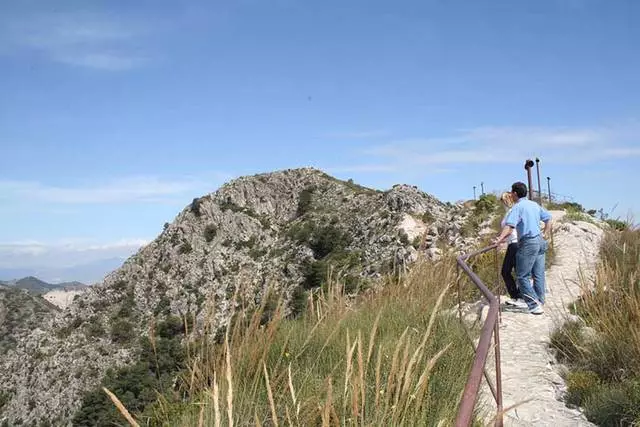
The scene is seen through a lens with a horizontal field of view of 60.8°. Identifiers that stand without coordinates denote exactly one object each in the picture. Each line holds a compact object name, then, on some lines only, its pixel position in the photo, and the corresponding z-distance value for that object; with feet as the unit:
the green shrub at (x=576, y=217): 59.62
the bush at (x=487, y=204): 90.85
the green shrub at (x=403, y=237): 135.96
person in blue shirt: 26.32
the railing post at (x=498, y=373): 10.30
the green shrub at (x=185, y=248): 248.20
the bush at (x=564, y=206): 82.58
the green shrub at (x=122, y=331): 208.23
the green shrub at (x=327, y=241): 192.34
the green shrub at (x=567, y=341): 19.54
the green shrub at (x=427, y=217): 132.99
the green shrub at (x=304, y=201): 258.16
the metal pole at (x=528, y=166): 44.00
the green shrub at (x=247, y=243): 245.02
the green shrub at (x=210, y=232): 254.06
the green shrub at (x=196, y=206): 269.03
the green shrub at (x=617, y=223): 61.50
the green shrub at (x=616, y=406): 13.78
